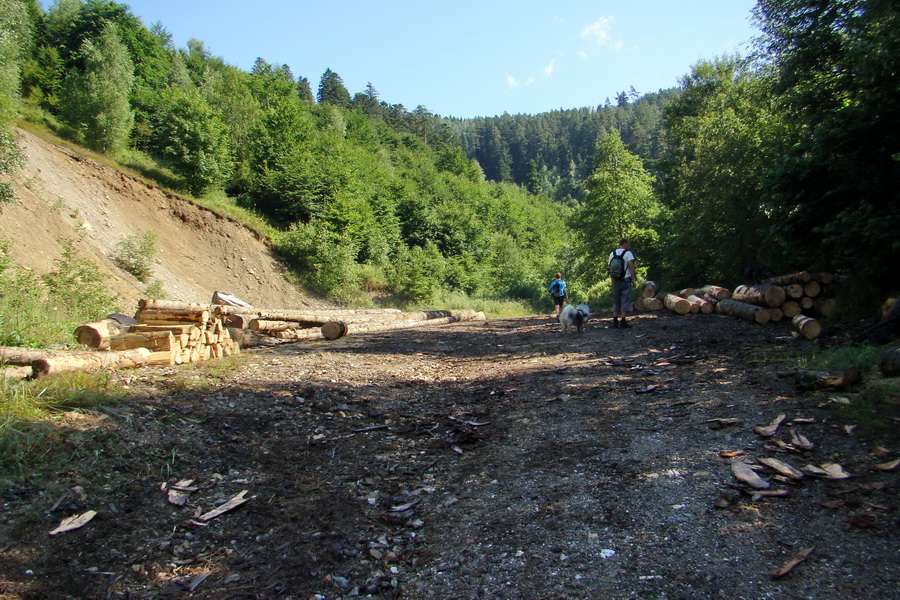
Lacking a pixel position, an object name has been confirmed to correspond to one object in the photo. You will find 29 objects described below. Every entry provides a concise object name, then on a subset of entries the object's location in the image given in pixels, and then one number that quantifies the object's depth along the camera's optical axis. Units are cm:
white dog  1284
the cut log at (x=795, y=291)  1053
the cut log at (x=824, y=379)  504
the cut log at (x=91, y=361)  561
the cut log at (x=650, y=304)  1862
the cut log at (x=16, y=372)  523
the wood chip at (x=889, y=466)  345
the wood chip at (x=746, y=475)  348
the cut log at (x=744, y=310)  1089
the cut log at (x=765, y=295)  1066
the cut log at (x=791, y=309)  1056
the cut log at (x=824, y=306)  993
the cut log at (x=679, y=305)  1480
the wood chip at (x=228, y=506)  358
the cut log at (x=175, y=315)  883
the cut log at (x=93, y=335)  770
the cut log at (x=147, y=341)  775
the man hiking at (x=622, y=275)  1172
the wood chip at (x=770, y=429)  431
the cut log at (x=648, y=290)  1991
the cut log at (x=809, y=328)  818
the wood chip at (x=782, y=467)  354
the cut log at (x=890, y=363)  493
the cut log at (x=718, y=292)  1442
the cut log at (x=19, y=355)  549
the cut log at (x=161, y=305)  909
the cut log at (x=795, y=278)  1049
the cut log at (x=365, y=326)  1328
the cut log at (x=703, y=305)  1447
